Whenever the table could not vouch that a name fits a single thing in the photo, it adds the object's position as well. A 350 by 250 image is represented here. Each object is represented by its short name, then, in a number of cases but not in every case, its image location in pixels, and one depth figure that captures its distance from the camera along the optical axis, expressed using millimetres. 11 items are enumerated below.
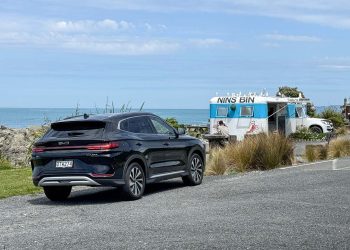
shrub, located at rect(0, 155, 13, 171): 24103
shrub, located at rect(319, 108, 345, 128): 49406
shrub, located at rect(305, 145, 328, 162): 23531
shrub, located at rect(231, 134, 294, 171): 19922
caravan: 35250
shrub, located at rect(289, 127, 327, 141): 37638
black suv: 13023
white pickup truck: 40406
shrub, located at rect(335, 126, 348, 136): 41312
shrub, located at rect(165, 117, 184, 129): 35062
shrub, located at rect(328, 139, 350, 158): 24738
